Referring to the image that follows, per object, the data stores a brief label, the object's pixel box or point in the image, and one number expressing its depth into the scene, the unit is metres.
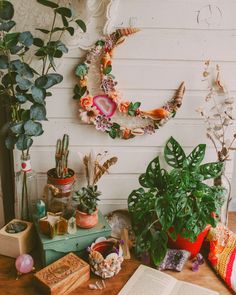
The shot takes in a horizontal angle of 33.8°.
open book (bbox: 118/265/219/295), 1.49
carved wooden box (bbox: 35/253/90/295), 1.44
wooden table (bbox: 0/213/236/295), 1.50
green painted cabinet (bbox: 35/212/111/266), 1.58
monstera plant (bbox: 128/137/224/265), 1.55
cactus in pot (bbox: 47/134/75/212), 1.65
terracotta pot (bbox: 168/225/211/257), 1.67
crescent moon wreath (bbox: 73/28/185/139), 1.62
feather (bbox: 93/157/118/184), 1.74
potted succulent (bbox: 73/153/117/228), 1.63
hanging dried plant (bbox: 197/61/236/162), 1.71
